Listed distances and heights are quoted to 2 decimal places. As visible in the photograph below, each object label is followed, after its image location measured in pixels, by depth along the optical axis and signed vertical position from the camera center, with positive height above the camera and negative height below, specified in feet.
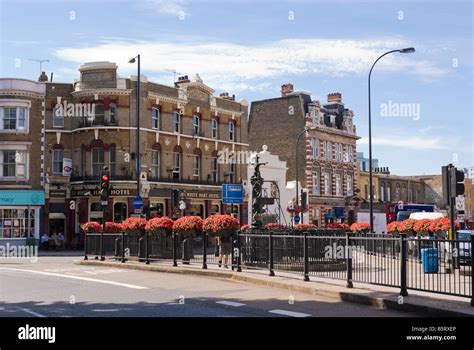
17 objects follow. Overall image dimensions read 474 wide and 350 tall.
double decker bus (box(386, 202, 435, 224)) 167.22 -1.22
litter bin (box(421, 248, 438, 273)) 43.86 -4.02
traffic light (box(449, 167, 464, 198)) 54.34 +2.14
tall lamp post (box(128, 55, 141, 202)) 113.60 +27.57
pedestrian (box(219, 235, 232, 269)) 65.36 -4.59
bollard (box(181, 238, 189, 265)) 70.28 -5.37
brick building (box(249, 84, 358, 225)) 198.18 +21.60
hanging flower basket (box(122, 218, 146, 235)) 84.43 -2.66
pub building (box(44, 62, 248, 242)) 138.92 +14.21
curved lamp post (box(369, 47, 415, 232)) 101.36 +17.25
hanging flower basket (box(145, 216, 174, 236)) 78.64 -2.56
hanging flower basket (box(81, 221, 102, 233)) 91.04 -3.11
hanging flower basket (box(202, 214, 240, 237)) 66.54 -2.18
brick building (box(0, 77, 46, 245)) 132.05 +9.83
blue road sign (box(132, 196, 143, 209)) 107.14 +0.61
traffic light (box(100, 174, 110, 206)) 85.10 +2.63
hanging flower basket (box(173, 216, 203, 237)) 73.10 -2.40
